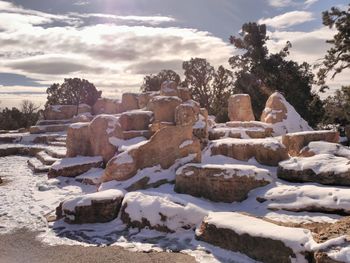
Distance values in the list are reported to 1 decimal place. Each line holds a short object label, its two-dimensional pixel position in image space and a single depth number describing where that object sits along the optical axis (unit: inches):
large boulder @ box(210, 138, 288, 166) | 426.9
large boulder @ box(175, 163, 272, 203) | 364.5
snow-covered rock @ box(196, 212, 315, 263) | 240.2
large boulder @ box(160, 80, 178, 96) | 798.5
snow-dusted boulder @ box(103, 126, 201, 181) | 444.5
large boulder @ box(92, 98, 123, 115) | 1247.8
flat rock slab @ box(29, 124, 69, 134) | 1162.0
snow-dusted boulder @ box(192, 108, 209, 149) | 565.0
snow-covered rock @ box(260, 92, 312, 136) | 698.8
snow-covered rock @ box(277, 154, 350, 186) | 351.3
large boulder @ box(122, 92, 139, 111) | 1116.5
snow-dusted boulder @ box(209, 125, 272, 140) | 607.2
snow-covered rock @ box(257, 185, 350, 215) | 305.9
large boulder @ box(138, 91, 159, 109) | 998.6
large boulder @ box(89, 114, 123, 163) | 596.4
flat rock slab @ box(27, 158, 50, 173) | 684.0
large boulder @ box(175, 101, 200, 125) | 607.2
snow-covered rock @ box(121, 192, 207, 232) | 326.0
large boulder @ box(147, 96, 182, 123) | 668.7
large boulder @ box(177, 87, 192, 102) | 839.1
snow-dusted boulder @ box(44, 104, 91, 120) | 1309.1
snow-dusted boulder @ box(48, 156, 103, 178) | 583.8
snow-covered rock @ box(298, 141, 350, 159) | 406.9
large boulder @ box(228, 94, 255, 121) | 863.7
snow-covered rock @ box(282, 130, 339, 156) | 476.1
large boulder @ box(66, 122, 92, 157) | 642.2
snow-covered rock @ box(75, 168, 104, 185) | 526.9
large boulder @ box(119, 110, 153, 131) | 687.7
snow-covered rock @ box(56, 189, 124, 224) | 360.2
